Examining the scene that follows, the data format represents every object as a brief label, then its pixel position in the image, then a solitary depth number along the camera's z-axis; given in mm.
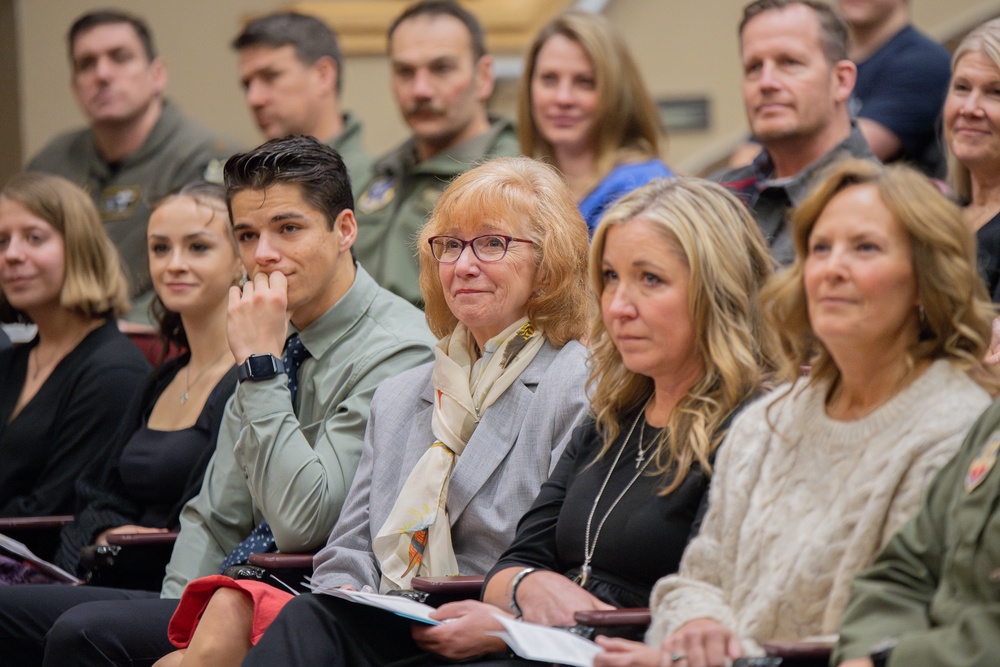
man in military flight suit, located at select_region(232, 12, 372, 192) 9187
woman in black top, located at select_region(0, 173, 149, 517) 6965
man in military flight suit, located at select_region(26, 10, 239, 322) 9445
